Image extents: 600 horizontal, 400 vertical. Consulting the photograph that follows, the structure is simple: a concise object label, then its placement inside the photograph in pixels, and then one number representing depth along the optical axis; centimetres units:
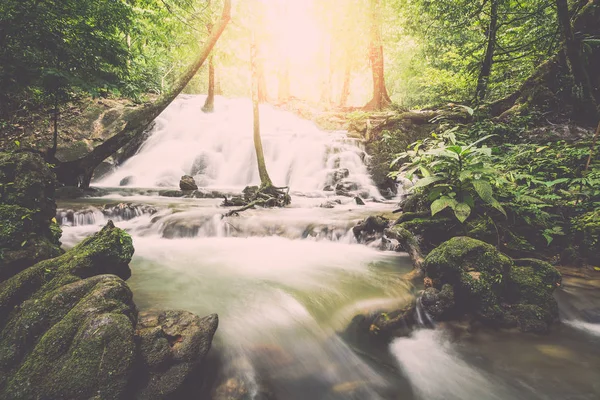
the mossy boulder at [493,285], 265
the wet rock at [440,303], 274
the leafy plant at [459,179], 348
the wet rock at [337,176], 1122
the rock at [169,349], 172
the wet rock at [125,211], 674
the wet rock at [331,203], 830
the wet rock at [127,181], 1168
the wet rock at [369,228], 536
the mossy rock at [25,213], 260
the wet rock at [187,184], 1027
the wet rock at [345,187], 1015
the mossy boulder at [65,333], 157
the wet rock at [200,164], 1318
